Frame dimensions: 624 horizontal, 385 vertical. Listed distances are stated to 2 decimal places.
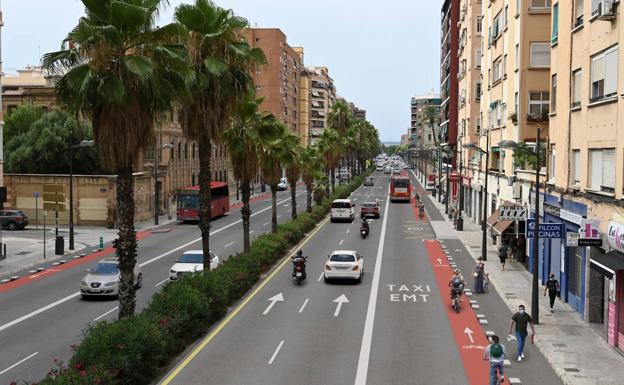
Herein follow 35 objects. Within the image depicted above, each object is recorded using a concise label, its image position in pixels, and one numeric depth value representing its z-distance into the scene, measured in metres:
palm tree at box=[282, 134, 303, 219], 45.00
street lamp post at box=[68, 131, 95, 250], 44.84
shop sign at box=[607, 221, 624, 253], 20.80
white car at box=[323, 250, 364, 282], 32.72
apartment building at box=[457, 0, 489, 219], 70.94
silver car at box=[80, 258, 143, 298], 28.92
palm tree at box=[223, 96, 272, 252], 34.59
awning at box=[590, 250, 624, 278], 21.11
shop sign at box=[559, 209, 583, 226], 26.13
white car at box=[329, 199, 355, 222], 63.59
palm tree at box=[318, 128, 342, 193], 82.31
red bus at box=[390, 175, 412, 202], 89.94
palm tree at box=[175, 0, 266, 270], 27.33
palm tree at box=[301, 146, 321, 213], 62.31
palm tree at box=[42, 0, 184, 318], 19.03
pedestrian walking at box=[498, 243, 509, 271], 37.81
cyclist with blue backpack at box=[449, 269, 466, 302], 27.25
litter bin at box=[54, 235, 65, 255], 42.75
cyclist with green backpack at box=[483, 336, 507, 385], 17.00
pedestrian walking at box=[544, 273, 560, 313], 27.44
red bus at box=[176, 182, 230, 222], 62.12
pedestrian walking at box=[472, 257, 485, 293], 30.92
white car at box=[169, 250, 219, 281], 31.91
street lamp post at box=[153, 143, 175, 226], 60.75
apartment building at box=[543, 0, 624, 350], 22.47
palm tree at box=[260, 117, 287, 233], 41.38
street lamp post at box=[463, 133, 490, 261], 40.02
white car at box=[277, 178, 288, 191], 113.59
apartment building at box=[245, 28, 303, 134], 138.88
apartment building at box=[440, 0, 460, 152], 89.69
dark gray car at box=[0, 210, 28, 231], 56.38
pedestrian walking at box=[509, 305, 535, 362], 20.38
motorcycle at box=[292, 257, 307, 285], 32.25
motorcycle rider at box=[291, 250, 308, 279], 32.25
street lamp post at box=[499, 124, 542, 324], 24.70
